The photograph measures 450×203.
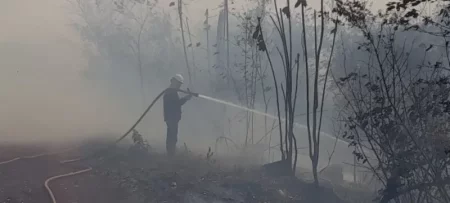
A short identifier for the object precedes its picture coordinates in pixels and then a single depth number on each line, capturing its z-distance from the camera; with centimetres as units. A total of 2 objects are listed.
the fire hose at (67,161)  738
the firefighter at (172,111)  1106
